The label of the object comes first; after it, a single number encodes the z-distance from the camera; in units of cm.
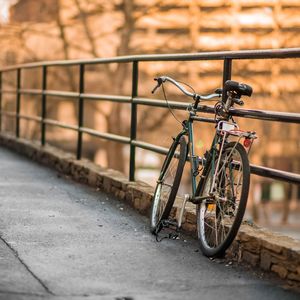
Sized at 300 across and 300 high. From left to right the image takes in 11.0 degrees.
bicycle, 1011
